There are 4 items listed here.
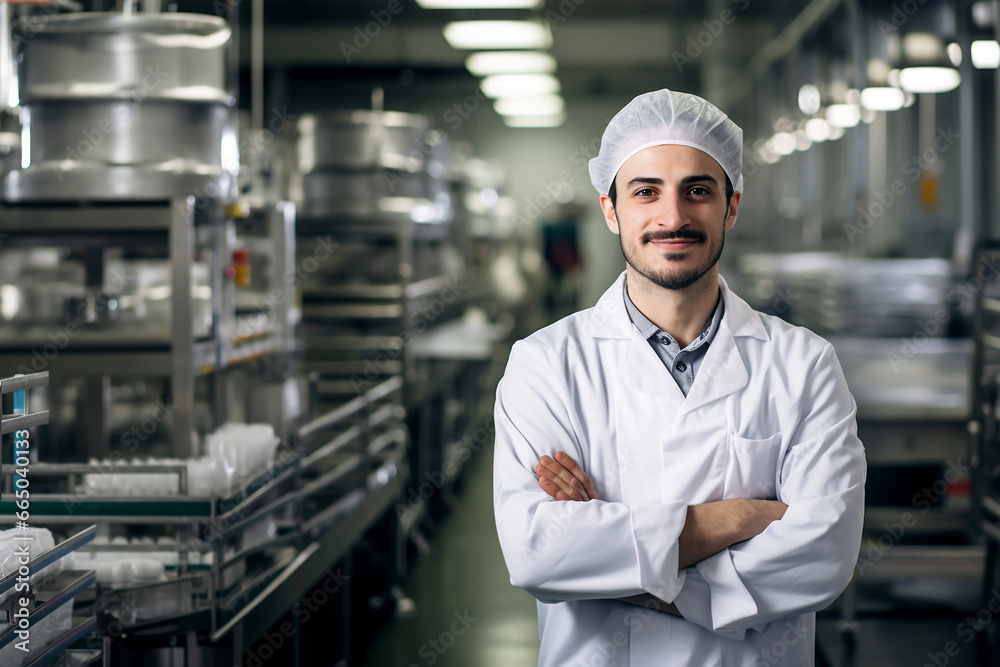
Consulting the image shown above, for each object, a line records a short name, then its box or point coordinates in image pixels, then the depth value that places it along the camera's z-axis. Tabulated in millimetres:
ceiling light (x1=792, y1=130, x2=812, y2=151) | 7258
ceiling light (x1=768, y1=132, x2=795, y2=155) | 8005
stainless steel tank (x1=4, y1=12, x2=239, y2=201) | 2053
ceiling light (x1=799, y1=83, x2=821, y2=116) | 6875
